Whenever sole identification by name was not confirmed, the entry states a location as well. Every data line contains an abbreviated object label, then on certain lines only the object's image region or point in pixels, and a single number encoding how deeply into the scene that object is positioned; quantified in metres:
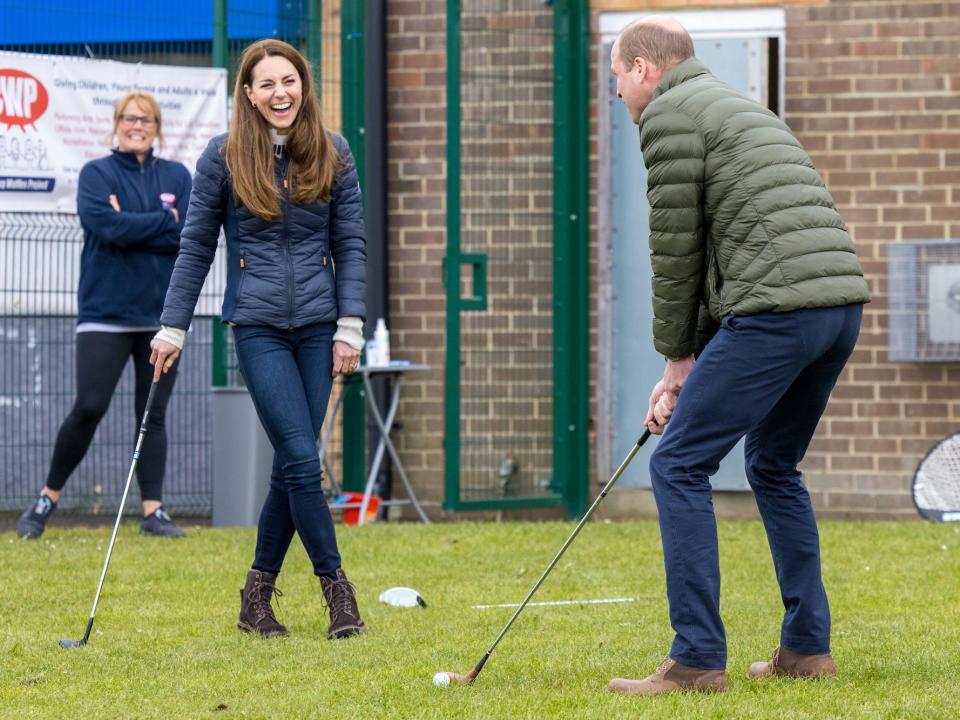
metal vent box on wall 18.28
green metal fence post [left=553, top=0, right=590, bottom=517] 18.63
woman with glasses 15.69
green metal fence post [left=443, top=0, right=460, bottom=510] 17.70
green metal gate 18.40
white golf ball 8.98
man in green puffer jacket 8.49
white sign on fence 17.31
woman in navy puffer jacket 10.63
